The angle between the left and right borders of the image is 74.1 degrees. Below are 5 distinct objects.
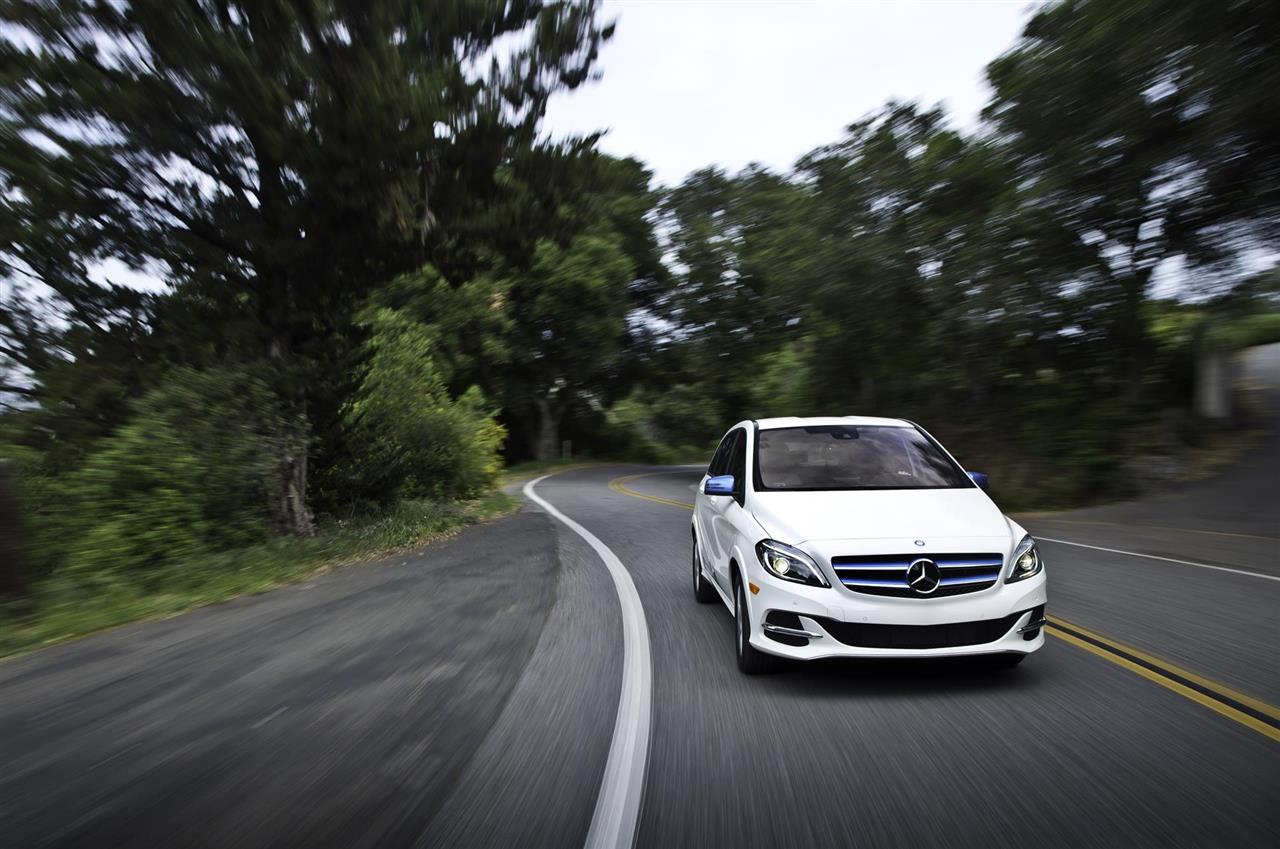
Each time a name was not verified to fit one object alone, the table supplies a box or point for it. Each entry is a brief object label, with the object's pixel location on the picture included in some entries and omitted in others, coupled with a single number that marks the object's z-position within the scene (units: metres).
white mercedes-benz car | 4.62
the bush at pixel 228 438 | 10.54
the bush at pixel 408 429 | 15.14
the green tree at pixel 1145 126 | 9.83
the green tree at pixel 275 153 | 9.38
